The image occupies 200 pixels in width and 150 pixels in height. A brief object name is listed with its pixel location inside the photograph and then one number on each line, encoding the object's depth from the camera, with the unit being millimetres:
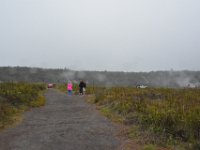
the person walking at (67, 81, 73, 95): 31734
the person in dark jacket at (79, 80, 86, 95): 30867
